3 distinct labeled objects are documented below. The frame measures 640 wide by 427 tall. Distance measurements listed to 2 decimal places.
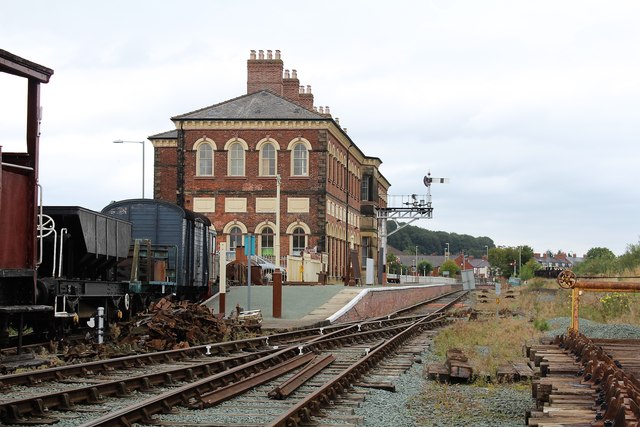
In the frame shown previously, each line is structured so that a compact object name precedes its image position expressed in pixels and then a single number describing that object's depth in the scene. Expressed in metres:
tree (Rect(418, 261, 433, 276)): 157.84
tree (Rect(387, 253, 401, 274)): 119.94
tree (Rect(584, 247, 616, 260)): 138.49
